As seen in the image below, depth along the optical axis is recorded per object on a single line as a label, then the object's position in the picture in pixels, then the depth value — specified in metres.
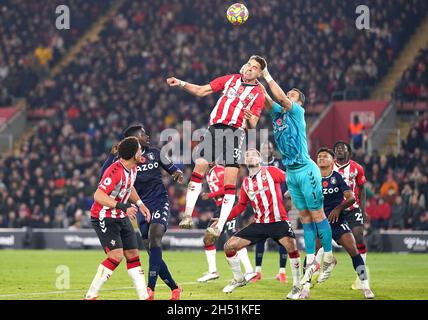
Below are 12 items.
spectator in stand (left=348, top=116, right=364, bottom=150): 30.50
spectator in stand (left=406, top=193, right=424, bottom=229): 26.84
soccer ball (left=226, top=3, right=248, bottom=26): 16.58
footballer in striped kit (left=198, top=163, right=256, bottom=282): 17.06
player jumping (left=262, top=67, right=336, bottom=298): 14.30
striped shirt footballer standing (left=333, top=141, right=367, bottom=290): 16.28
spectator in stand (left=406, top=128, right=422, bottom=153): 29.34
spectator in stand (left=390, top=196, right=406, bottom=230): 27.05
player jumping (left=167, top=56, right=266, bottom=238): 14.34
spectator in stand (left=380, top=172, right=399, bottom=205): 27.61
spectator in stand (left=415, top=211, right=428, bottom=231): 26.66
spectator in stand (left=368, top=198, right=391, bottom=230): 27.22
